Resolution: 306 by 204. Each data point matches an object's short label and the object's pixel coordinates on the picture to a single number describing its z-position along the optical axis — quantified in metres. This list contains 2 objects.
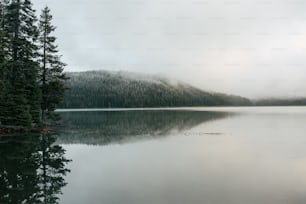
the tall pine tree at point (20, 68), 36.81
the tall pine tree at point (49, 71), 43.66
